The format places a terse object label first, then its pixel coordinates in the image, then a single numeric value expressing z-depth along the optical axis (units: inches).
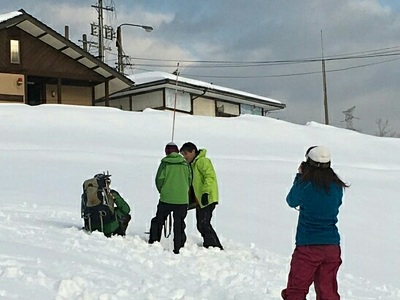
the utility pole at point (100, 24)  2135.8
